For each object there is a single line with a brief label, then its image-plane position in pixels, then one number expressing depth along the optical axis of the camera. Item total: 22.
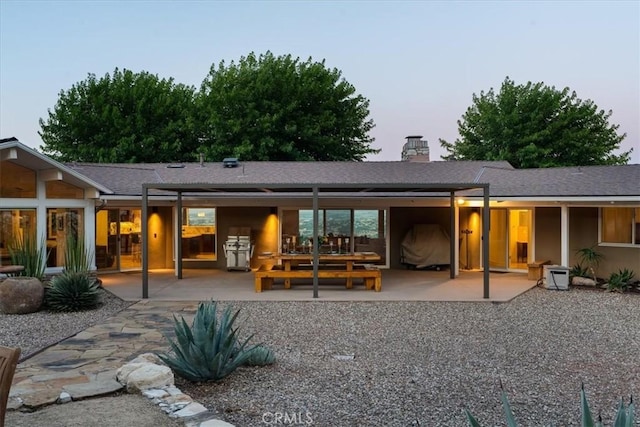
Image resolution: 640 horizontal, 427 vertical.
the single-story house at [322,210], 11.72
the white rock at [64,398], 4.56
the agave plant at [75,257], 10.32
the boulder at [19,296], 9.12
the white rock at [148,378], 4.82
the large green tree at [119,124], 26.38
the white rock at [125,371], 4.98
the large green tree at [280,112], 26.59
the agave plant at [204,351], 5.23
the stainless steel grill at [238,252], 15.55
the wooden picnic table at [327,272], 11.82
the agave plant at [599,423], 2.35
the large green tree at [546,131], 27.97
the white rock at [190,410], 4.21
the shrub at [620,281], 12.28
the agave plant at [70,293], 9.45
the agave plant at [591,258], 13.22
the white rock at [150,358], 5.59
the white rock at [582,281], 12.92
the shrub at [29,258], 10.34
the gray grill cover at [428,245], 15.86
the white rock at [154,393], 4.67
